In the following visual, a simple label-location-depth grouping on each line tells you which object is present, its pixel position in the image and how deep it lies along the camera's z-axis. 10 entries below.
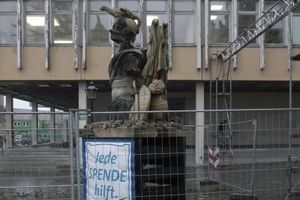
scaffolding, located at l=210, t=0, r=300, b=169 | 13.93
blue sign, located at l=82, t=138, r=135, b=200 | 4.95
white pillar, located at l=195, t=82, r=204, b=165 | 5.51
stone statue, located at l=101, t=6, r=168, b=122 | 5.79
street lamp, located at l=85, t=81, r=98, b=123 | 16.11
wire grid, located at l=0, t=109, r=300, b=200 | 5.20
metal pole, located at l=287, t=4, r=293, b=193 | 5.72
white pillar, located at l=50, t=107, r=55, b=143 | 5.36
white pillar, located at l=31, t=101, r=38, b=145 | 5.43
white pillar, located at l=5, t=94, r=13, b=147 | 5.47
